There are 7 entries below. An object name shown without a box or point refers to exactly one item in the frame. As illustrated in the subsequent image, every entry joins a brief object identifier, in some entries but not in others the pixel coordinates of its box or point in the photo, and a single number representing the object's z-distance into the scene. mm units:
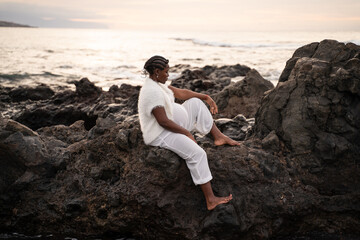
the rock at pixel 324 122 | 4043
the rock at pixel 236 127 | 4877
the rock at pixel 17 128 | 4273
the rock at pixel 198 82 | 10578
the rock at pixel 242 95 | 7812
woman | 3692
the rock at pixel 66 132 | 5332
